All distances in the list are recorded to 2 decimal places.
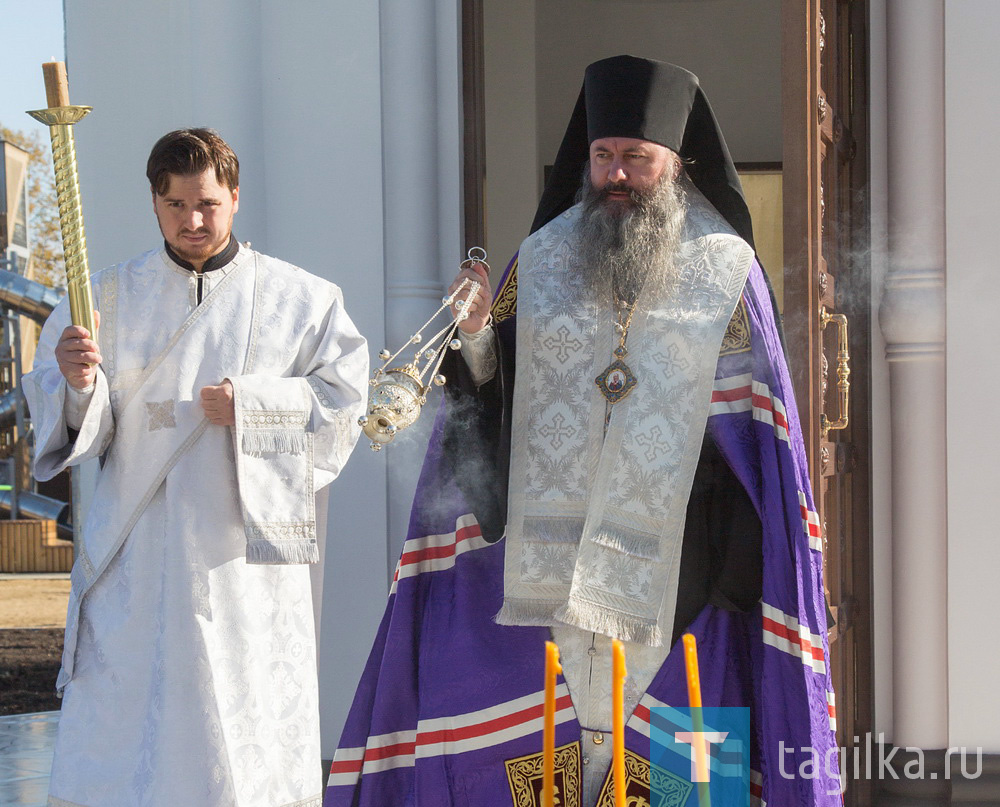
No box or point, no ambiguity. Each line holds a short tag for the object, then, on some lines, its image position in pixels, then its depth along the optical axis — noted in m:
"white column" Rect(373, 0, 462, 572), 7.90
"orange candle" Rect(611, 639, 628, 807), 2.05
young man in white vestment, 5.53
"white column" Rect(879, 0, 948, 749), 7.72
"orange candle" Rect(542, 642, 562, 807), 2.05
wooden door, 6.65
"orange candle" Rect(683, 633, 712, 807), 2.08
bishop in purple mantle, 4.84
